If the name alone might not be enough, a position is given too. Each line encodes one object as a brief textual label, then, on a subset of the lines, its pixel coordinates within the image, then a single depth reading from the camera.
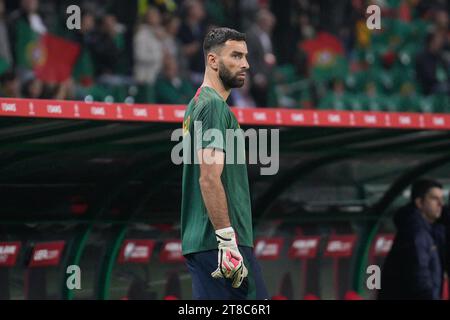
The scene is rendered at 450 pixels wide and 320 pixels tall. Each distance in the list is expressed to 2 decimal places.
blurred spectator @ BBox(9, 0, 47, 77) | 11.20
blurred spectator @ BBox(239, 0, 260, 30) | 14.30
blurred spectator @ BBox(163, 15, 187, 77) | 12.72
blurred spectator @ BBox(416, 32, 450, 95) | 15.97
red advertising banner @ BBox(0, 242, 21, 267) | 8.03
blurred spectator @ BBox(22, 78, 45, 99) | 10.68
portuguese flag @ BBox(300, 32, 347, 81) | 15.64
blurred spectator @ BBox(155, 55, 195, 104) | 11.84
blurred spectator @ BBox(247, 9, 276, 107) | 13.52
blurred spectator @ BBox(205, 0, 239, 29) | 14.23
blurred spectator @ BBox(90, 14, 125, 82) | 11.88
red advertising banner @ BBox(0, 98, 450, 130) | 6.73
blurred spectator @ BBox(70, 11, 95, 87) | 11.73
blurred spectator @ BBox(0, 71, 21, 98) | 10.21
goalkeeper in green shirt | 5.18
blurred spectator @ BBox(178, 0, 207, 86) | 13.05
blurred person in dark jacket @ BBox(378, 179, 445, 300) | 8.71
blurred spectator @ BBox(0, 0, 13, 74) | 10.96
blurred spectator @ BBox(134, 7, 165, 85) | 12.38
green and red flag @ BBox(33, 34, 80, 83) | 11.28
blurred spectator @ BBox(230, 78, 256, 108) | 13.27
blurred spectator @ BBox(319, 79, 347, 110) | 15.16
